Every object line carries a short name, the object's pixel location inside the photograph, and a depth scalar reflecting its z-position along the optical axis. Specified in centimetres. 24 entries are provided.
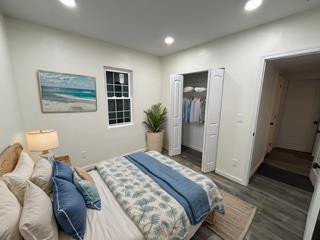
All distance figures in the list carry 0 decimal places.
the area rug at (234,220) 163
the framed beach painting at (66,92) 234
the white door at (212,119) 264
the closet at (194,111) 365
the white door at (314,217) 111
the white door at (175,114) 347
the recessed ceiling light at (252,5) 166
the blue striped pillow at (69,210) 97
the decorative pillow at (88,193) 129
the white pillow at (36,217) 78
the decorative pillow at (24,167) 120
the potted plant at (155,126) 374
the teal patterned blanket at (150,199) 114
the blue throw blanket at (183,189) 136
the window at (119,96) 324
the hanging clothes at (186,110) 379
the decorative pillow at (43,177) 118
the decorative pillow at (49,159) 151
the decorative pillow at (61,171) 130
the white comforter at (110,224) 104
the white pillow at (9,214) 74
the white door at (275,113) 370
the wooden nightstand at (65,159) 214
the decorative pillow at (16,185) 100
